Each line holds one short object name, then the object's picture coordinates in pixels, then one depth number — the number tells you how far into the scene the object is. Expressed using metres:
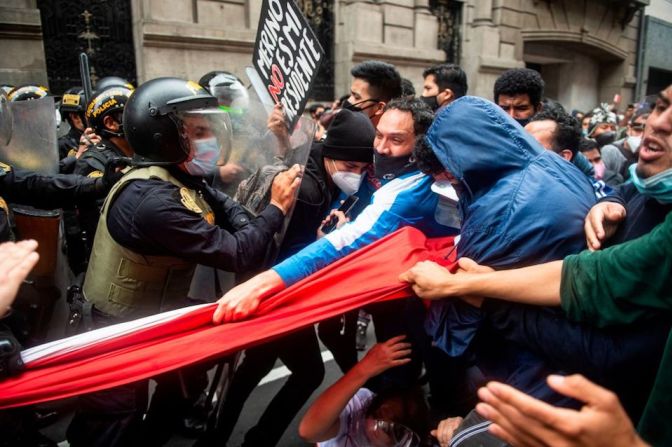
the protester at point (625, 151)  5.29
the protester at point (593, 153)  4.79
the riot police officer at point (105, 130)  3.24
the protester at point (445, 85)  3.99
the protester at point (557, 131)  2.55
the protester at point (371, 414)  1.78
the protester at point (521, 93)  3.25
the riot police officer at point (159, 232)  1.83
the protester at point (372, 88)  3.60
